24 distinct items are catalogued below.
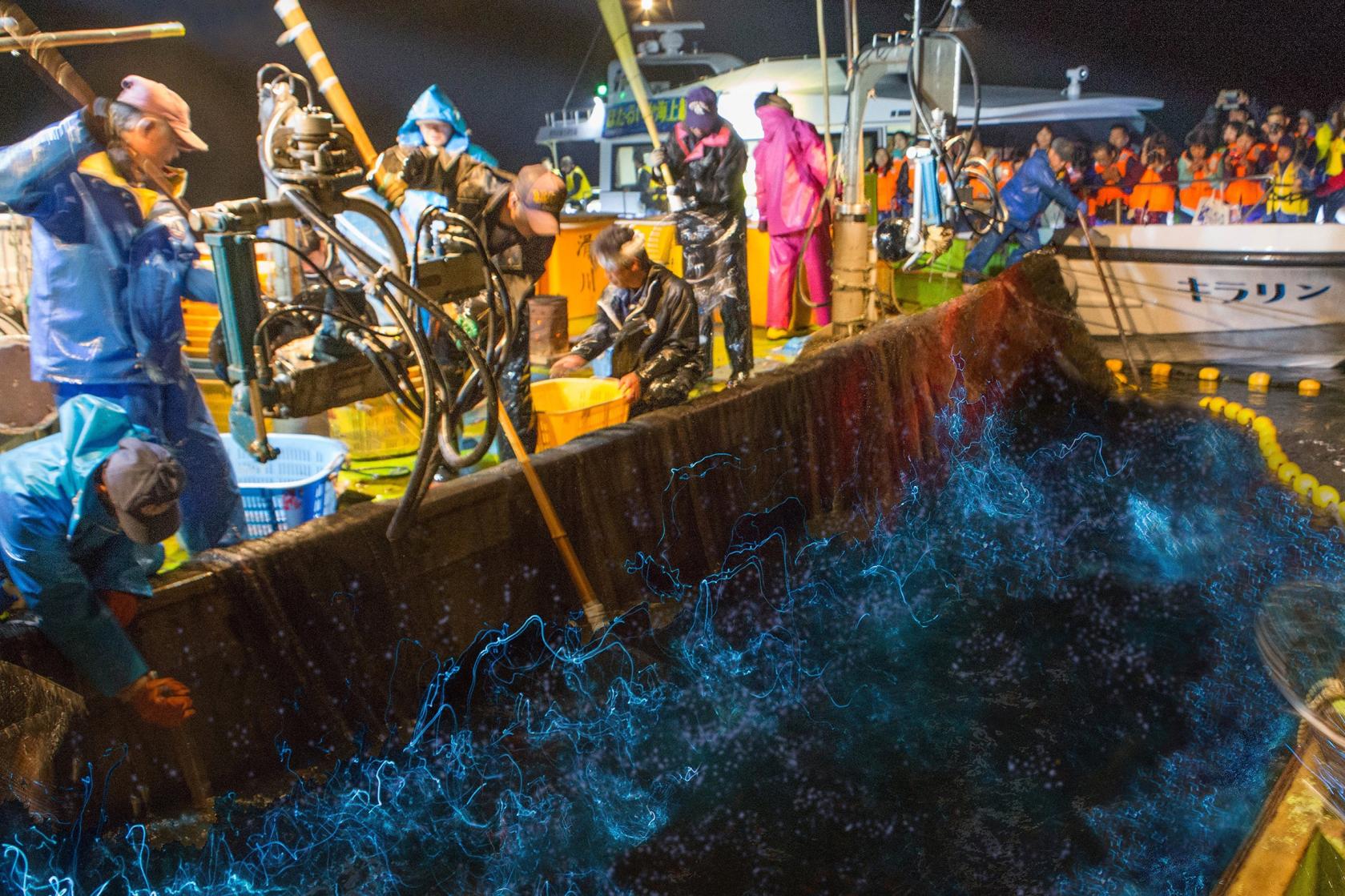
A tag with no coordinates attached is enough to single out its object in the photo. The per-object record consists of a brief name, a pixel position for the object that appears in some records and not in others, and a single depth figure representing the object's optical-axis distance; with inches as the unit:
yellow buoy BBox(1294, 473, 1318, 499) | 280.5
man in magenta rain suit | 372.5
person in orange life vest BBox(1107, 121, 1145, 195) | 582.6
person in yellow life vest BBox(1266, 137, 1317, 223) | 493.4
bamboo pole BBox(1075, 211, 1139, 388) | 406.6
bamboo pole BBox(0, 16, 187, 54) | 146.9
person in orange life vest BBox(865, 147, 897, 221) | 649.6
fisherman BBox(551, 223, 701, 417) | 223.9
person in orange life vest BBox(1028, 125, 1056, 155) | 562.9
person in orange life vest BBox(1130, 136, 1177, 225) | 571.2
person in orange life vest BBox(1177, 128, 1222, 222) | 543.8
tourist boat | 400.5
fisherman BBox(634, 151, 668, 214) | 619.4
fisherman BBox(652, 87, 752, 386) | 312.7
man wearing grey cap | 107.0
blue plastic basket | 170.4
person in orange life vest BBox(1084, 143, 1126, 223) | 586.2
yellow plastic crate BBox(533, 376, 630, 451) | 215.2
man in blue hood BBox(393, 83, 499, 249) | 210.7
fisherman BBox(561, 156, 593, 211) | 718.5
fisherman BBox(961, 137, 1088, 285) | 413.1
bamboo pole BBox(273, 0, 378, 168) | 150.8
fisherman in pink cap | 136.6
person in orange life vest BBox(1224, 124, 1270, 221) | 522.6
